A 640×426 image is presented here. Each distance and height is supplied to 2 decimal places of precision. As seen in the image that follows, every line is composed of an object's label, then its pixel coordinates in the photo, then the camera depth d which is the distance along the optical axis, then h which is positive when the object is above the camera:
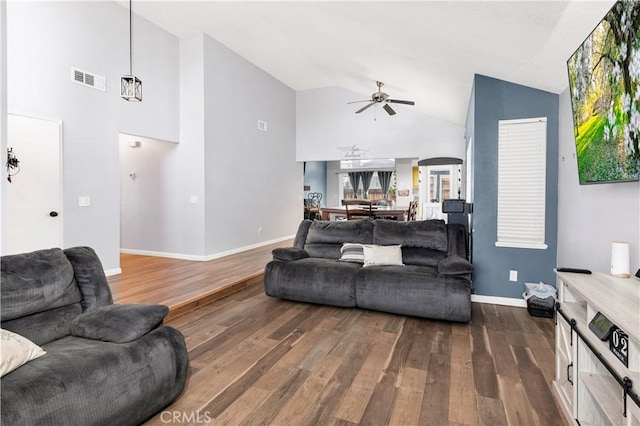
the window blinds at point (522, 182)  3.66 +0.28
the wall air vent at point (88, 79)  4.17 +1.62
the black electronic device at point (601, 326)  1.46 -0.53
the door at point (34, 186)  3.71 +0.22
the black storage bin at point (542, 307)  3.41 -1.00
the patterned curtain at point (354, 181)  14.08 +1.08
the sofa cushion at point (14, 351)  1.44 -0.66
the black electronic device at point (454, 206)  4.16 +0.01
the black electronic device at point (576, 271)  2.03 -0.38
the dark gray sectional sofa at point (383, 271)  3.31 -0.69
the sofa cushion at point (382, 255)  3.89 -0.56
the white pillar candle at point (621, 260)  1.86 -0.29
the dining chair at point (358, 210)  7.37 -0.07
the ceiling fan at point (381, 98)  6.02 +1.99
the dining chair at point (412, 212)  8.21 -0.12
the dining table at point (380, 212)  7.50 -0.13
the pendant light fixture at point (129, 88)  3.21 +1.12
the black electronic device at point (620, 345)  1.29 -0.55
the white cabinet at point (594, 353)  1.23 -0.63
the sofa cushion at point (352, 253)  4.04 -0.56
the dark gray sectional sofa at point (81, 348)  1.42 -0.73
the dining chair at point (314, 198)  12.97 +0.33
